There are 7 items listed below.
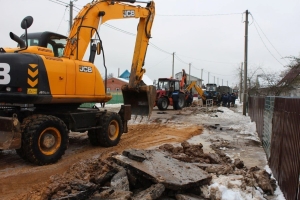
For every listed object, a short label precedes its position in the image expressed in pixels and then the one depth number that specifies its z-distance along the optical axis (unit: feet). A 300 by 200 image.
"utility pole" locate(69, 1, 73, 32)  65.62
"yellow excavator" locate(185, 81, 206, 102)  105.75
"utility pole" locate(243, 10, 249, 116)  77.14
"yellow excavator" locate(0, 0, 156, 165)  21.27
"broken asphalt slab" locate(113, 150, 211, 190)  16.22
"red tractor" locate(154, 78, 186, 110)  82.79
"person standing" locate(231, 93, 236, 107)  120.16
